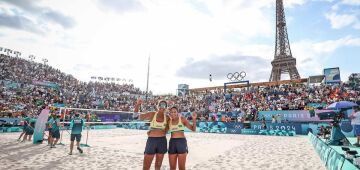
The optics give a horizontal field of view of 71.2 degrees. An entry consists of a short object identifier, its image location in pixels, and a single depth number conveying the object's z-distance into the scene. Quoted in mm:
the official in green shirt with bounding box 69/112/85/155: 11180
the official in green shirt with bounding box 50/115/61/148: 13016
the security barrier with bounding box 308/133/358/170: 5500
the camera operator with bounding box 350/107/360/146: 13220
